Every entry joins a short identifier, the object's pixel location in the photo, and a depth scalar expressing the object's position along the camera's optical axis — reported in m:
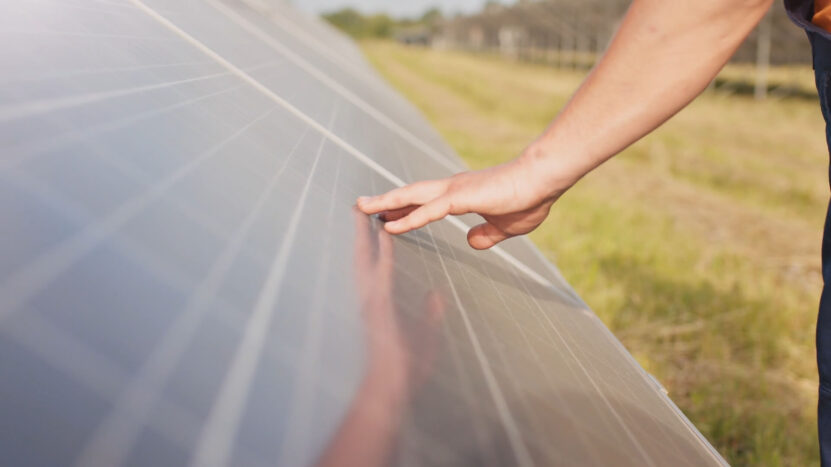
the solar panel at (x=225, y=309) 0.41
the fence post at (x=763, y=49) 19.07
